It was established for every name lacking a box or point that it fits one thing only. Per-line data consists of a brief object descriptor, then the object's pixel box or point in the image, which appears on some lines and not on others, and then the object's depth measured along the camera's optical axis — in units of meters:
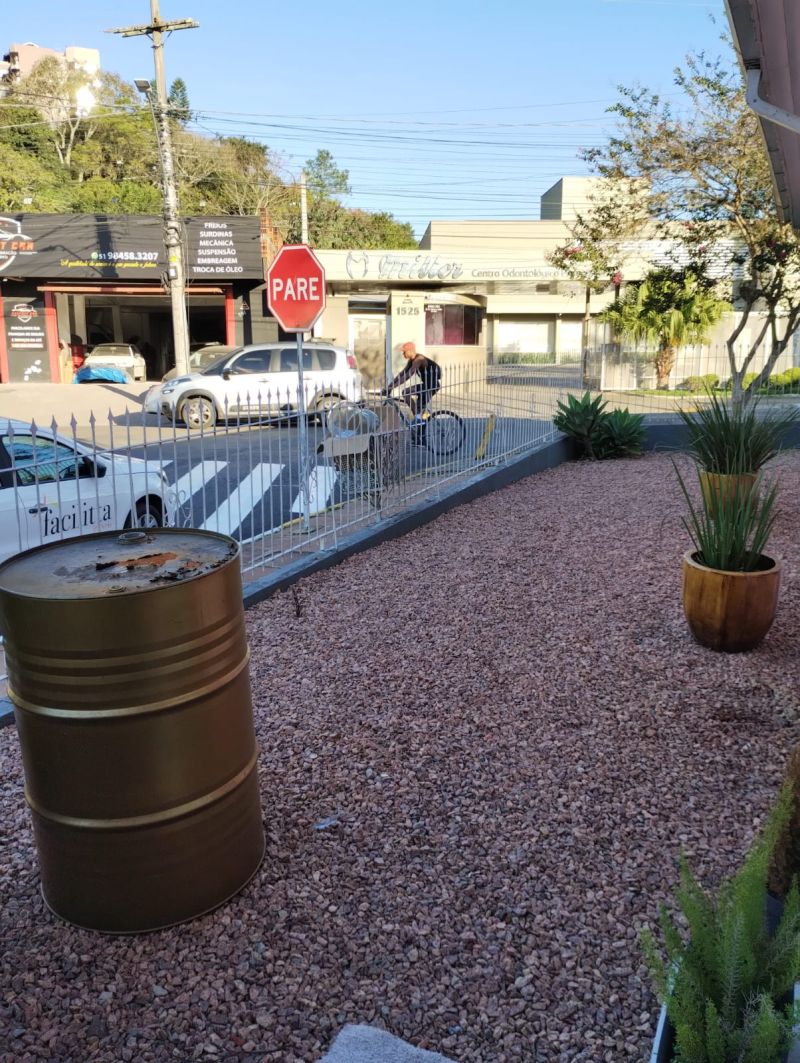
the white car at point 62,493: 5.41
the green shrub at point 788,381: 14.97
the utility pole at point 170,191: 21.80
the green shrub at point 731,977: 1.61
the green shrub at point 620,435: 11.58
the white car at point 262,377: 16.75
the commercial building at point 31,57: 68.19
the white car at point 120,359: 27.41
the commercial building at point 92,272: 26.09
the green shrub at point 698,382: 16.88
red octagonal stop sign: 8.44
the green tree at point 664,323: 19.53
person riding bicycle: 8.42
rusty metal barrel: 2.23
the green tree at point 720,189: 10.18
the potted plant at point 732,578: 4.23
